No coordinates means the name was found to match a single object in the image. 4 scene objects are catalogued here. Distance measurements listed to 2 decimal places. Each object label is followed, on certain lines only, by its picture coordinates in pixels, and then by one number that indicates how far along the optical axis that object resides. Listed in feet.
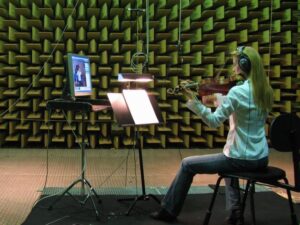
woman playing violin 8.61
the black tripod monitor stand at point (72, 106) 9.99
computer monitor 10.45
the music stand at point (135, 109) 9.83
